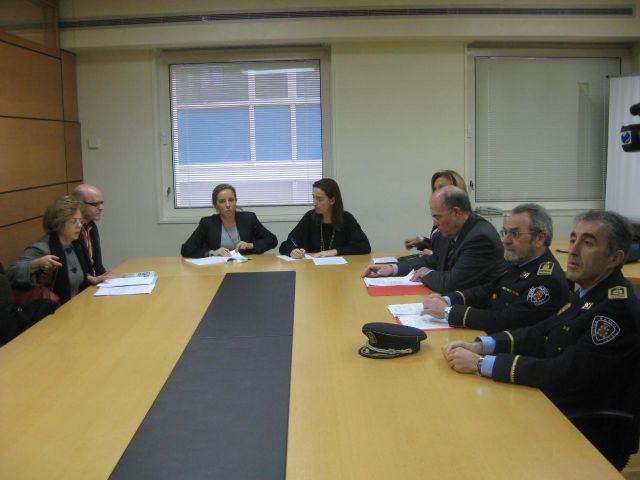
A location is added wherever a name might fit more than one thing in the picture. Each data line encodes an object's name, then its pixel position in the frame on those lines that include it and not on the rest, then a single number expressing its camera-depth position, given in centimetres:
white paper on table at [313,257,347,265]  427
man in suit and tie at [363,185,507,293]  314
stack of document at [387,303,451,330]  263
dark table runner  155
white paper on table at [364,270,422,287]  347
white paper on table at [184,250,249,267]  440
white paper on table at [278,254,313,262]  445
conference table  150
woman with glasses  363
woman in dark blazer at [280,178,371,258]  469
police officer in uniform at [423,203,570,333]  252
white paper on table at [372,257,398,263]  430
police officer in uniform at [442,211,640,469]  196
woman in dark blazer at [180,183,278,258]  470
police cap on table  225
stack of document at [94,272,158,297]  349
